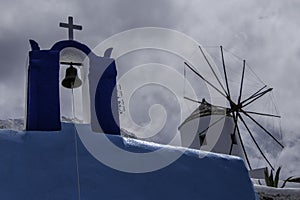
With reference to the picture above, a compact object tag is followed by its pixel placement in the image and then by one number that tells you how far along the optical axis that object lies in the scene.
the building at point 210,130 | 15.14
